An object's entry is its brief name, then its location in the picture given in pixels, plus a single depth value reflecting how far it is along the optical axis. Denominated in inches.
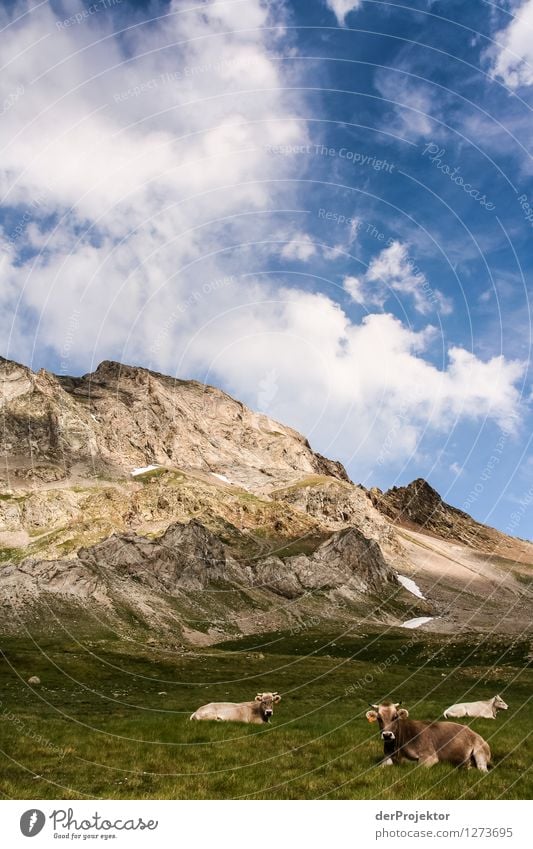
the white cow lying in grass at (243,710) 989.2
